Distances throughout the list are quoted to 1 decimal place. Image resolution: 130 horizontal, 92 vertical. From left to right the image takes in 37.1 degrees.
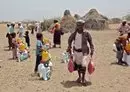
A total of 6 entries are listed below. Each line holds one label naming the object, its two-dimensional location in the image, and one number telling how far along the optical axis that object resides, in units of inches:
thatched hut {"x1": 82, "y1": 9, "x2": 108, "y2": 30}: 692.0
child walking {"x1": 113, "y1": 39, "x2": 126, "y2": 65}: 292.5
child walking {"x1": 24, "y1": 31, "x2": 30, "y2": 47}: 409.0
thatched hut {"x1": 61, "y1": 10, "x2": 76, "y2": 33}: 649.2
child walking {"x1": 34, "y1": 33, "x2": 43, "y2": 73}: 253.1
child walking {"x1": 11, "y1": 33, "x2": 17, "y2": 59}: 333.0
